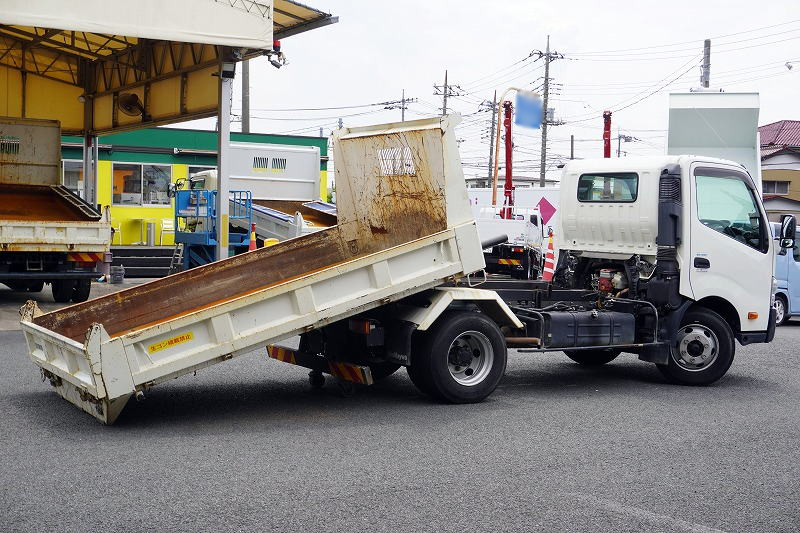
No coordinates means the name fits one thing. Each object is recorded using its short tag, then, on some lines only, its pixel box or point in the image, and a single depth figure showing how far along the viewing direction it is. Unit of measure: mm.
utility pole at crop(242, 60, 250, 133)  35531
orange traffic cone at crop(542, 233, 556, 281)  14522
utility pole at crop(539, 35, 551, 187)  50969
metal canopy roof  14414
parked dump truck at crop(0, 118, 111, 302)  14828
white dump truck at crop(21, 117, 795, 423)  7414
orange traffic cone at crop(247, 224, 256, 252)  21375
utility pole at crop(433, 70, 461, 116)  61031
